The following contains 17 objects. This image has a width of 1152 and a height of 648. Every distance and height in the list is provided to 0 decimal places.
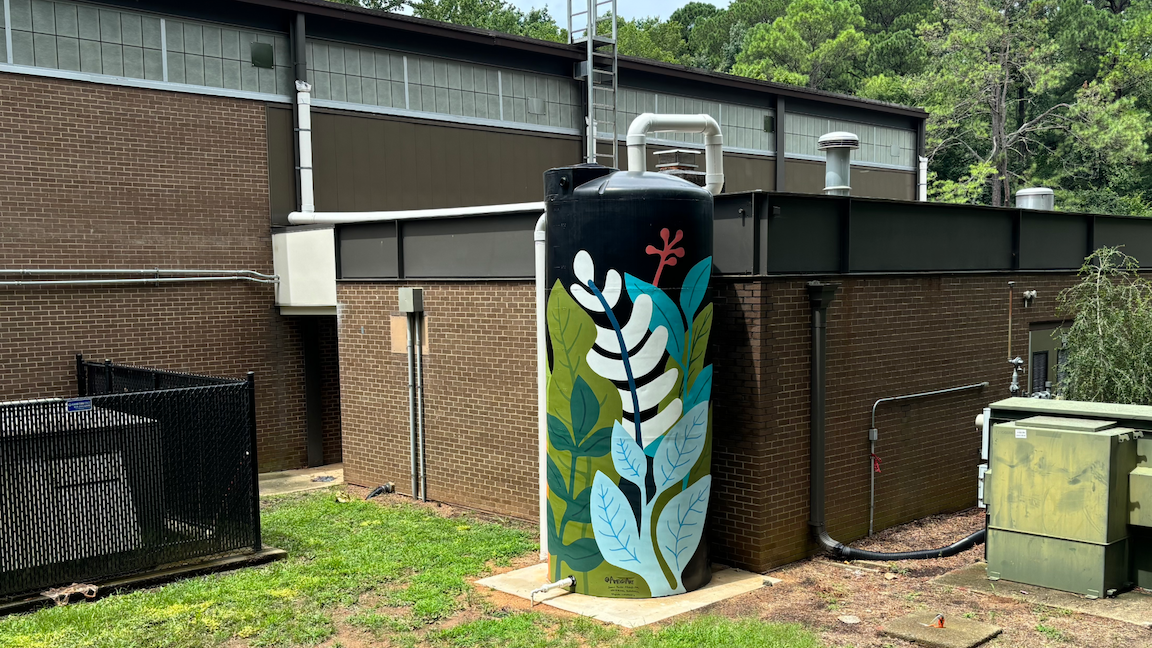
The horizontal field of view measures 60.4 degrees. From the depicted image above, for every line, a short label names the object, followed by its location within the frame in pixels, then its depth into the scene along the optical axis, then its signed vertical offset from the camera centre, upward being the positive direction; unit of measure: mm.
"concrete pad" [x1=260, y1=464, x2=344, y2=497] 15594 -3466
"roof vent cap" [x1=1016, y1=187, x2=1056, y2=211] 16605 +1057
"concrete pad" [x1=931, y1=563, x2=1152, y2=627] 8820 -3172
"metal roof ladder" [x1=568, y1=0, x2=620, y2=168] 20391 +4182
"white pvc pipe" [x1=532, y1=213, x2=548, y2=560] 10711 -1162
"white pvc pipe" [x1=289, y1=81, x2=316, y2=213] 16922 +2167
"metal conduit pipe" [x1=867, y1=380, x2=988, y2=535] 11703 -2416
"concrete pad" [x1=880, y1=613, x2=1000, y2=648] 8148 -3137
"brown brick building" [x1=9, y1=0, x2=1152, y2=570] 10766 +108
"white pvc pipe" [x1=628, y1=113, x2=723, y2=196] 10133 +1376
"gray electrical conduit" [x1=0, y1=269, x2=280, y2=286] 14555 -75
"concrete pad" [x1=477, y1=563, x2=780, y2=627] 9039 -3204
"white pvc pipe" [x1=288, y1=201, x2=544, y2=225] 12345 +764
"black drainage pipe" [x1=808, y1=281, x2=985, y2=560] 10758 -1907
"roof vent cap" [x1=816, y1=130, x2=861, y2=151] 13242 +1651
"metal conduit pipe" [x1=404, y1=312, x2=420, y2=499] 14055 -1795
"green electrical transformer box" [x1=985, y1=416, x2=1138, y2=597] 9258 -2334
